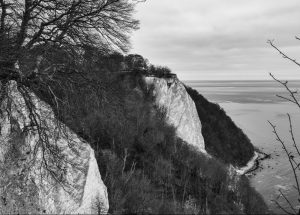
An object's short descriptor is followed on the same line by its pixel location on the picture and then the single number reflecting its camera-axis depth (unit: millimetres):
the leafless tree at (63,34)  9138
